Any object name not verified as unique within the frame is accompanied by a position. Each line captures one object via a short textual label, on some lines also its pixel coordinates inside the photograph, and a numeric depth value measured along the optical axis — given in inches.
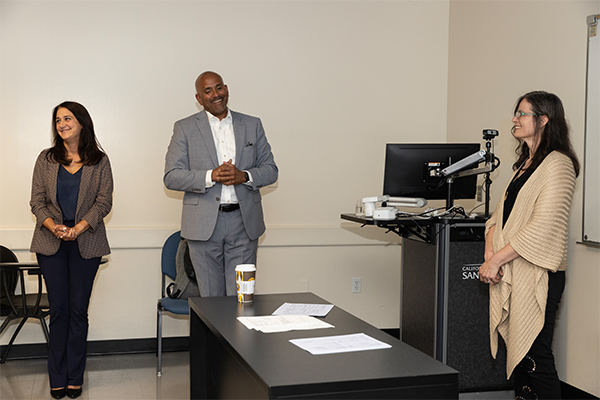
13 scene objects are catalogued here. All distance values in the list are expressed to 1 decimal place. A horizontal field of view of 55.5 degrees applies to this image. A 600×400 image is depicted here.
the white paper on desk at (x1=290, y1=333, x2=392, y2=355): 62.0
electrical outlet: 179.0
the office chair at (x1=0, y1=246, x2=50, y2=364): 134.9
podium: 122.8
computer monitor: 131.2
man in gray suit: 127.0
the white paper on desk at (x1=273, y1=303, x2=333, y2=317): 80.3
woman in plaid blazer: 126.0
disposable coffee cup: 86.7
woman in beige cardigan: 101.6
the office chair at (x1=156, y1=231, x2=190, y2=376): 147.6
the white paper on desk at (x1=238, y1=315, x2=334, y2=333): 71.6
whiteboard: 117.2
